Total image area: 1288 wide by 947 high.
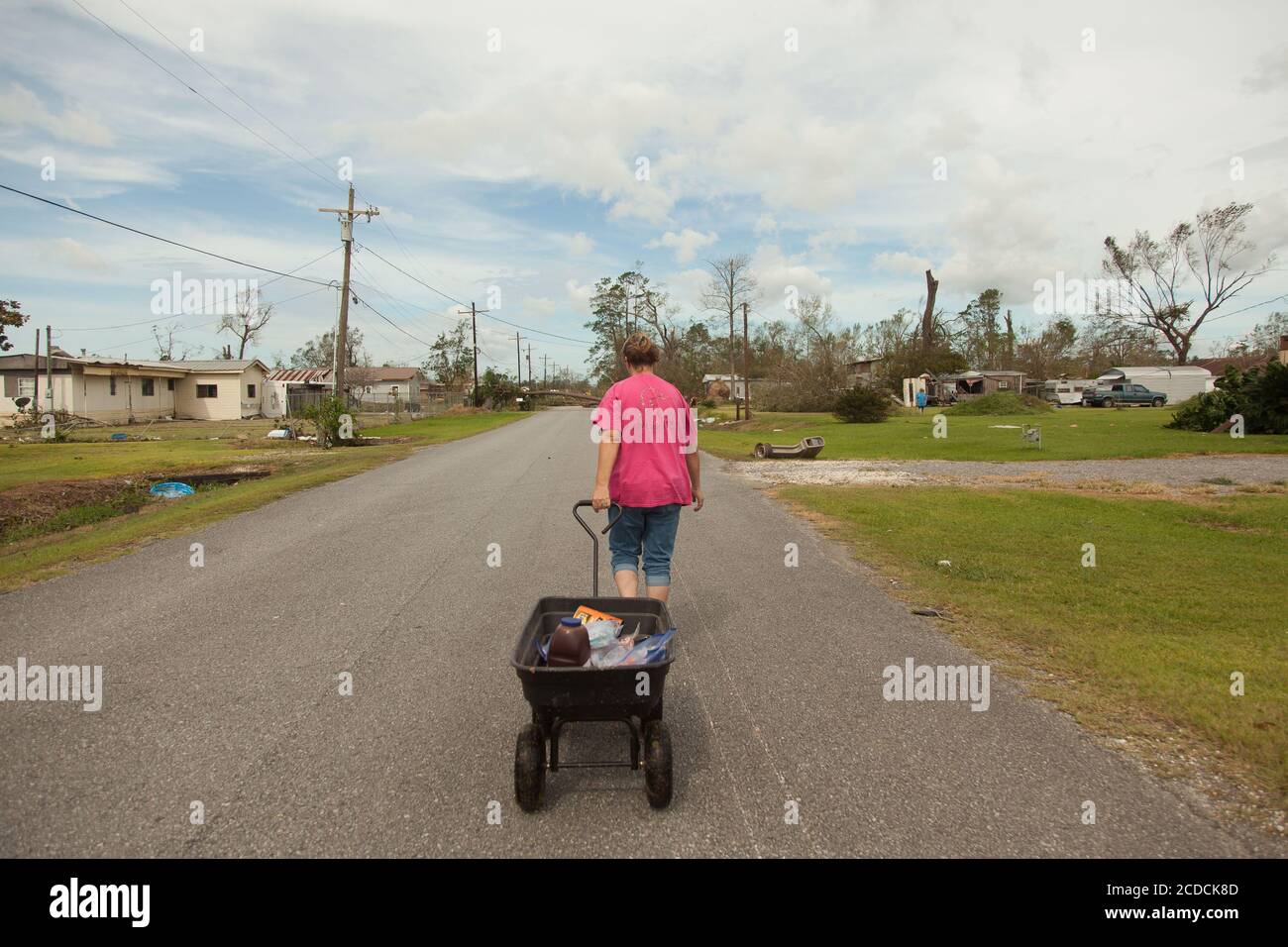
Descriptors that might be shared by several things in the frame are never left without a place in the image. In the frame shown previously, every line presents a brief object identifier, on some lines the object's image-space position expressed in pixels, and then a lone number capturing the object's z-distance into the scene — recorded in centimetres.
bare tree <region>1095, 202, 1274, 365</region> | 6241
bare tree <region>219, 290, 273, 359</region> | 7838
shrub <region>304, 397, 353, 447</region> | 2625
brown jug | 333
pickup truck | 5722
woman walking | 444
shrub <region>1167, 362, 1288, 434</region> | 2384
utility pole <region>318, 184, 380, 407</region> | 2917
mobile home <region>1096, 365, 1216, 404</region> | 6131
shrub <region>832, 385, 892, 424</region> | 4001
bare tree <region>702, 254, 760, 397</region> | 4797
